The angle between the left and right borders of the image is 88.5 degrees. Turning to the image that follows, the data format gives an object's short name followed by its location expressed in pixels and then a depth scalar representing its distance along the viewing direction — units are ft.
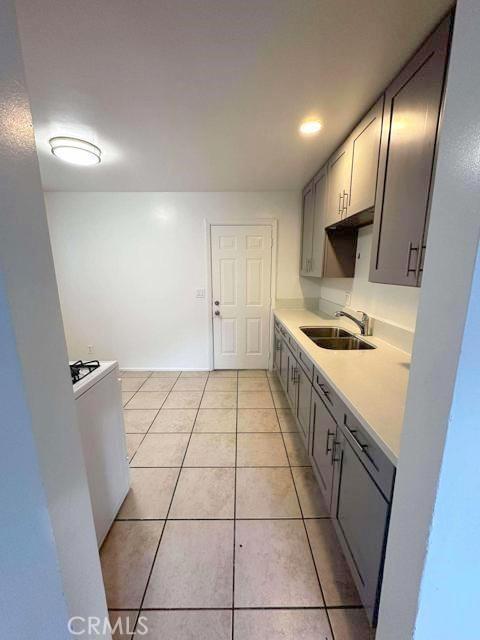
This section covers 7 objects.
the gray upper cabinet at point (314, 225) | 7.81
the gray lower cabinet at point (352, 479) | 2.84
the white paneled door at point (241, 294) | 10.91
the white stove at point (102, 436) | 4.09
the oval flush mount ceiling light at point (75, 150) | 6.09
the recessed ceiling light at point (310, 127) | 5.53
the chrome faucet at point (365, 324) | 6.72
